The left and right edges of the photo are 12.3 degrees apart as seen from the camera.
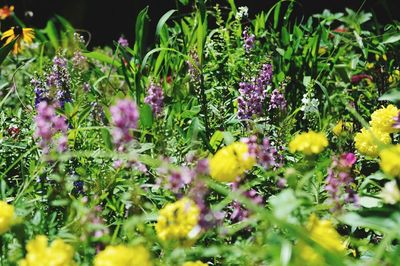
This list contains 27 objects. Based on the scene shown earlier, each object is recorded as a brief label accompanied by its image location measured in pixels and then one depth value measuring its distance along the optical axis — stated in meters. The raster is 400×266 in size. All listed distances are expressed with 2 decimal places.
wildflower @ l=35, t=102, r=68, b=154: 2.04
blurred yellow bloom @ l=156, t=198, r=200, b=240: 1.97
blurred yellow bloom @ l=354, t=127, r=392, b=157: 2.37
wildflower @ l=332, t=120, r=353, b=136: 2.52
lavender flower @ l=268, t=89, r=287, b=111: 2.54
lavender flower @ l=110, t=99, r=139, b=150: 1.97
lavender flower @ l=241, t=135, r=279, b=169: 2.06
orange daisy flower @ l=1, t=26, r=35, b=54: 3.11
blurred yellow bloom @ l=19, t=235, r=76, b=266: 1.92
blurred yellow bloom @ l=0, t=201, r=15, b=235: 2.01
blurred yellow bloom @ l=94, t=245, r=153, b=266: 1.88
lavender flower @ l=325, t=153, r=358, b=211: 2.03
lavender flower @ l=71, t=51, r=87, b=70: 2.84
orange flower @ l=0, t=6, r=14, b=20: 3.88
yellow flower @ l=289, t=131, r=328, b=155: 2.04
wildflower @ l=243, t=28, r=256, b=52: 2.65
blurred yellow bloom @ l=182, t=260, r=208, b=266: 1.96
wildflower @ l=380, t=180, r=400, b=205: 2.00
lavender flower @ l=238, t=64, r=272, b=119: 2.47
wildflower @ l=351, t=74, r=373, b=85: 3.27
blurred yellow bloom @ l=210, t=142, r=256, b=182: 2.03
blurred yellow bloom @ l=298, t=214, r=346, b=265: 1.93
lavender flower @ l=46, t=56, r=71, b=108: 2.58
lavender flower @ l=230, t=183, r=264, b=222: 2.05
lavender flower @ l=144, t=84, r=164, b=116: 2.18
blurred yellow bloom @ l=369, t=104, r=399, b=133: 2.38
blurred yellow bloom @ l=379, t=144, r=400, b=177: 1.97
